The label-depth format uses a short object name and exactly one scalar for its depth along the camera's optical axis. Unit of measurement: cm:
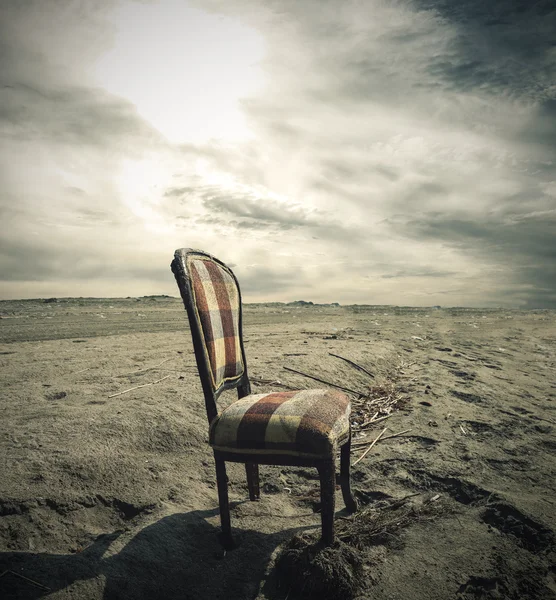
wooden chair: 169
